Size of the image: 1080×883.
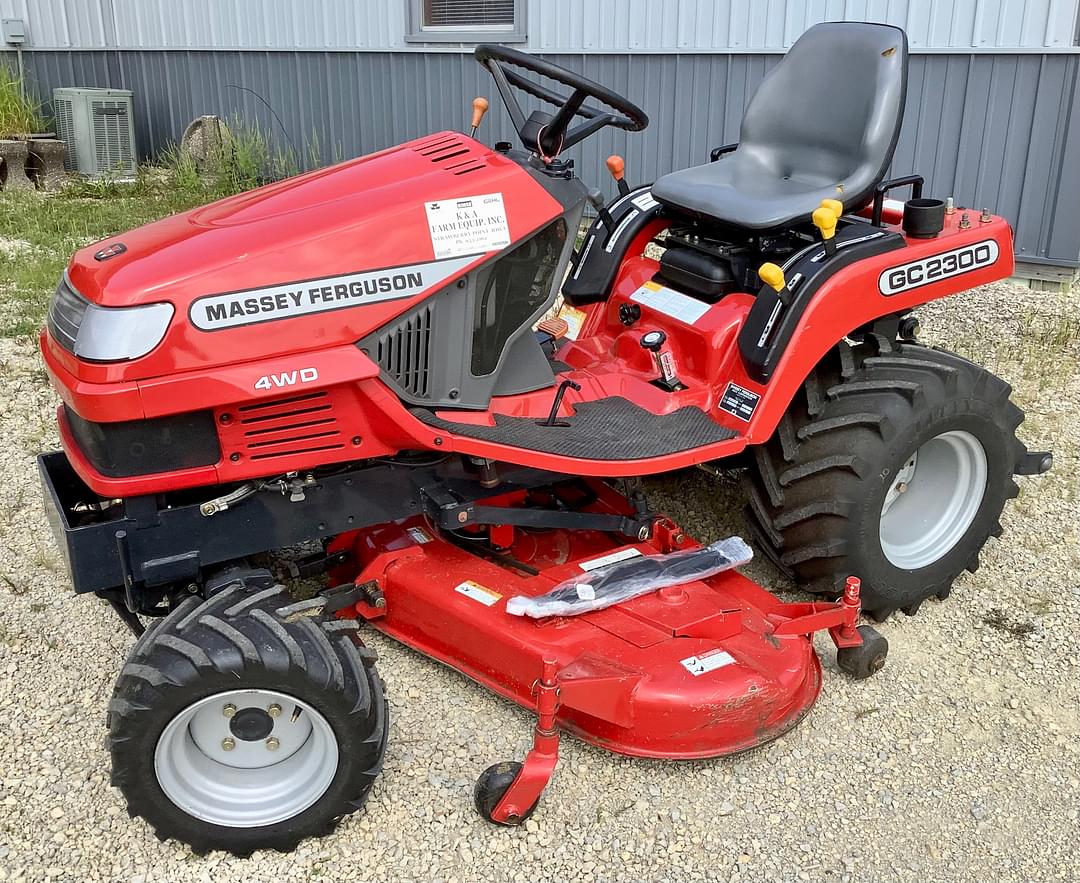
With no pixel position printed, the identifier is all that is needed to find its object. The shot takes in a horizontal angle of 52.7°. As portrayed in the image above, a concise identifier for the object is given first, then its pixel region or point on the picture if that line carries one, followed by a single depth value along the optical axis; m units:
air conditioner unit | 9.70
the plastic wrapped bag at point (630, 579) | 2.66
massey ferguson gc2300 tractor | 2.33
